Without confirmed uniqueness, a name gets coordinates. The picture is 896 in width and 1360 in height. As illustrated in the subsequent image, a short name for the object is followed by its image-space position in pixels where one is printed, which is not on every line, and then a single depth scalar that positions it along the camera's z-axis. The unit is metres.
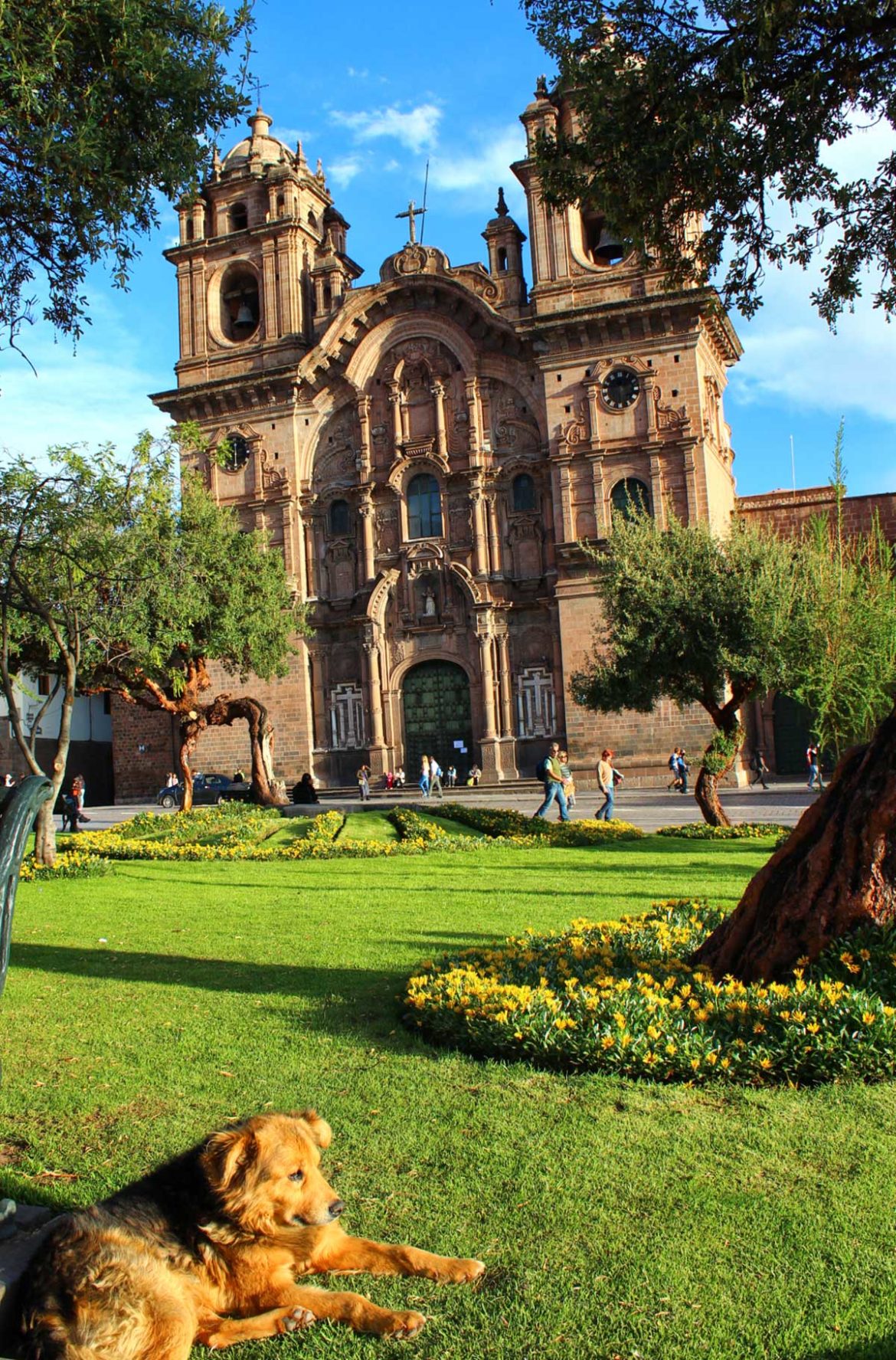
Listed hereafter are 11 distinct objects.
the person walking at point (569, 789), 21.33
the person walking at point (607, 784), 20.78
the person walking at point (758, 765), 31.62
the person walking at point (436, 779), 30.86
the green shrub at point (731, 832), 16.38
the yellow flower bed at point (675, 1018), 4.59
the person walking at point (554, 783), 19.38
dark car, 33.31
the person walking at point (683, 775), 28.92
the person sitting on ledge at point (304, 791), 25.52
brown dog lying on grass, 2.60
